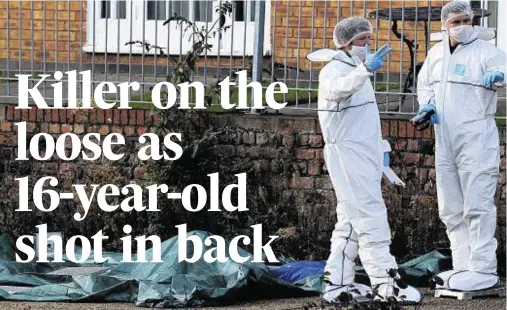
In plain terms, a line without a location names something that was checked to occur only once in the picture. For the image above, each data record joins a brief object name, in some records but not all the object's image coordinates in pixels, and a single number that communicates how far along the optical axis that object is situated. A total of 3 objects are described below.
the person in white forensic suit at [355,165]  18.37
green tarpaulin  18.75
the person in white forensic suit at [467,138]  19.37
